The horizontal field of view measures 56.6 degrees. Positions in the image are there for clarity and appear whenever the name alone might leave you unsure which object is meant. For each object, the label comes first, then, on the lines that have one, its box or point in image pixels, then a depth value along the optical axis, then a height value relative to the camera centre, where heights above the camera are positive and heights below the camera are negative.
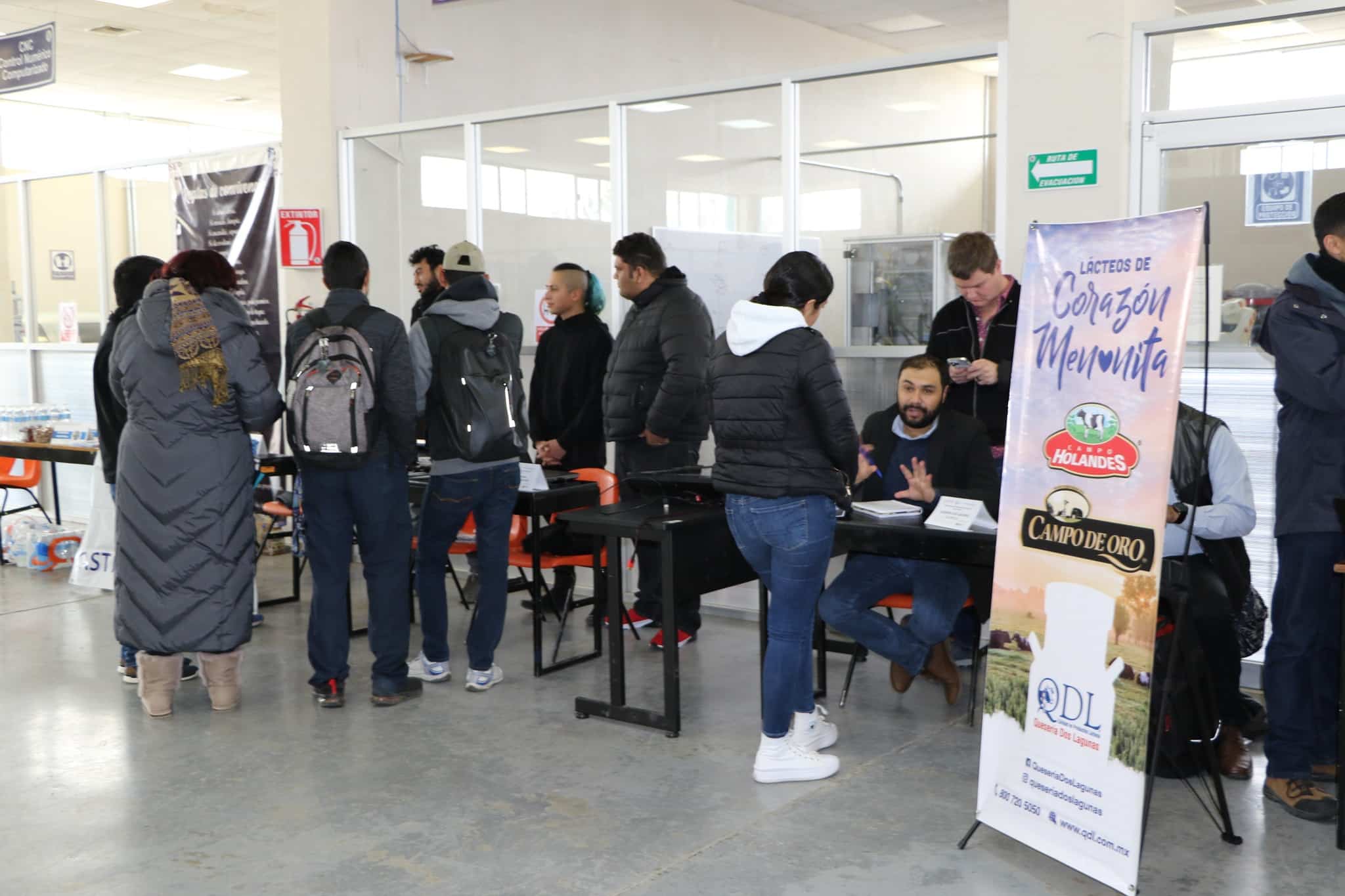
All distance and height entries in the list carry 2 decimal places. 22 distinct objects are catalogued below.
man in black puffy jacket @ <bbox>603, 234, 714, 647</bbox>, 4.69 -0.21
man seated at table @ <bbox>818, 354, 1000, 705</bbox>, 3.86 -0.56
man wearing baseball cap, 4.11 -0.47
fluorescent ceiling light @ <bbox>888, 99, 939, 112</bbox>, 8.83 +1.52
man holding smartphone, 4.06 -0.05
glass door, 4.16 +0.27
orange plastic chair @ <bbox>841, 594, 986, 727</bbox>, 3.90 -0.92
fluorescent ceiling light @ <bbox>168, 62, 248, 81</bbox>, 12.48 +2.54
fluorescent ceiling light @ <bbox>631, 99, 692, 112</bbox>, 5.68 +1.03
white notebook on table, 3.63 -0.56
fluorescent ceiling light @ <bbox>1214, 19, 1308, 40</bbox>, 4.12 +1.00
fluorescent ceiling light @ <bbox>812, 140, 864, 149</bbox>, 8.07 +1.15
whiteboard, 5.49 +0.25
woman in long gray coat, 3.89 -0.44
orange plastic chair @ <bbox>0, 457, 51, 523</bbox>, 6.91 -0.85
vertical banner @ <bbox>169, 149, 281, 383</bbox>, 6.89 +0.57
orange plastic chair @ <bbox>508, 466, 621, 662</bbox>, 4.60 -0.88
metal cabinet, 5.24 +0.13
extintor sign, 6.51 +0.45
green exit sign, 4.34 +0.52
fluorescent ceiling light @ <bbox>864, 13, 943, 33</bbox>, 9.80 +2.33
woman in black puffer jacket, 3.18 -0.35
